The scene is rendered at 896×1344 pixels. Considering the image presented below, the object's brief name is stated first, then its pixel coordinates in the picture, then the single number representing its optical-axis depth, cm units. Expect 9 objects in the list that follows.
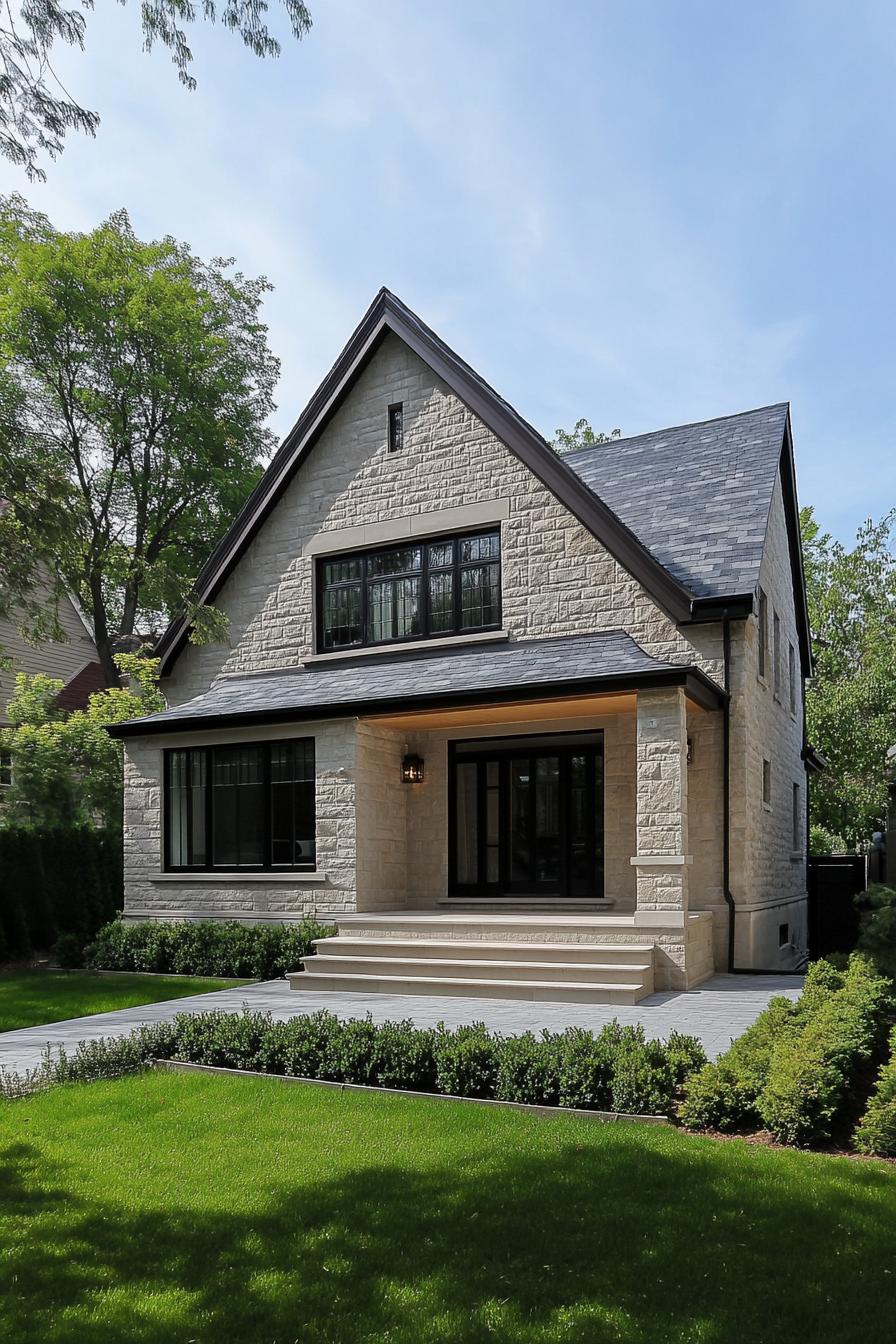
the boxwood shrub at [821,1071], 566
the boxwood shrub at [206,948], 1297
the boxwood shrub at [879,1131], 545
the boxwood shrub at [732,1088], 595
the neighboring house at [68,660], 2580
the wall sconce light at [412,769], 1490
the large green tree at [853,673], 2414
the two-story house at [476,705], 1205
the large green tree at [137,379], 2603
